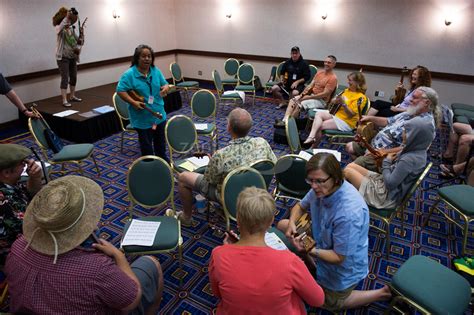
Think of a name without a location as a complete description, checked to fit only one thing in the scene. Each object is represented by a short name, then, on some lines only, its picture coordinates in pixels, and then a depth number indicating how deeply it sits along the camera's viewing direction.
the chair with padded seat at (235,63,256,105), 7.38
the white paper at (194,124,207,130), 4.36
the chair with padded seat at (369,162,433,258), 2.54
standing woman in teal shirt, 3.39
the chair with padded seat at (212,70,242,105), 6.33
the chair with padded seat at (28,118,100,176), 3.46
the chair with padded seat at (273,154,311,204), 2.75
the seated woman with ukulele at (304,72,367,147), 4.34
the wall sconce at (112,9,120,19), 7.14
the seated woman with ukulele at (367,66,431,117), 4.01
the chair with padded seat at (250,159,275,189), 2.56
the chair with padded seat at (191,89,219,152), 4.71
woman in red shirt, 1.27
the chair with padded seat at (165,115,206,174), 3.58
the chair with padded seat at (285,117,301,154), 3.37
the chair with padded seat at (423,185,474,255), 2.65
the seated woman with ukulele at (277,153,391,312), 1.76
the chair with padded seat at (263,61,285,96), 7.09
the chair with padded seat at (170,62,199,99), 7.15
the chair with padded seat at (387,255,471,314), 1.71
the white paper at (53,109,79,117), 5.19
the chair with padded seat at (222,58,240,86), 7.73
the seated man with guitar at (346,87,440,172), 2.85
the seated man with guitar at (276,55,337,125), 5.32
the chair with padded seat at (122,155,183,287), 2.45
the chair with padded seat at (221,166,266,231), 2.39
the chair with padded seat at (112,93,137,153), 4.55
